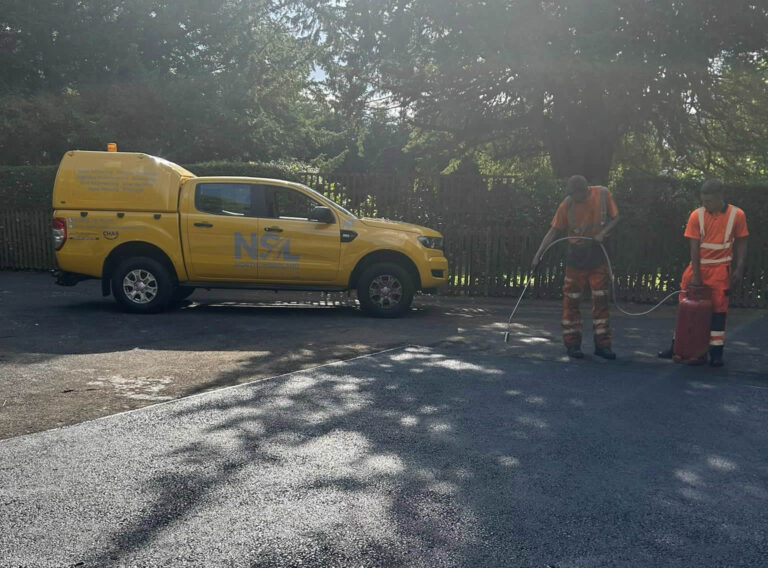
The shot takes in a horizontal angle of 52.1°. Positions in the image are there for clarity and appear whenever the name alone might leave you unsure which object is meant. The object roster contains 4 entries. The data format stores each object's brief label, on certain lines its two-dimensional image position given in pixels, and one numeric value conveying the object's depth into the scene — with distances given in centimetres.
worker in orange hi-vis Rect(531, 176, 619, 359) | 805
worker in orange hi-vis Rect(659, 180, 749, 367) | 774
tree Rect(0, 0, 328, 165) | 2434
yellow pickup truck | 1099
